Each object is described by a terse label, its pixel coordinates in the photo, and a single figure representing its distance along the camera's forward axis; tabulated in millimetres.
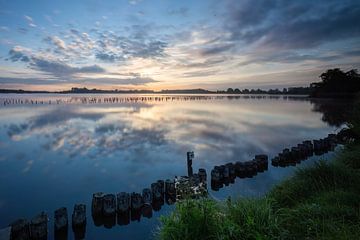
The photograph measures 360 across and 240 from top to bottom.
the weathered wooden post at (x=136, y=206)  8930
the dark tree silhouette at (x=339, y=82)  71875
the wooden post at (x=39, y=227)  7117
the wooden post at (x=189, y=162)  11496
